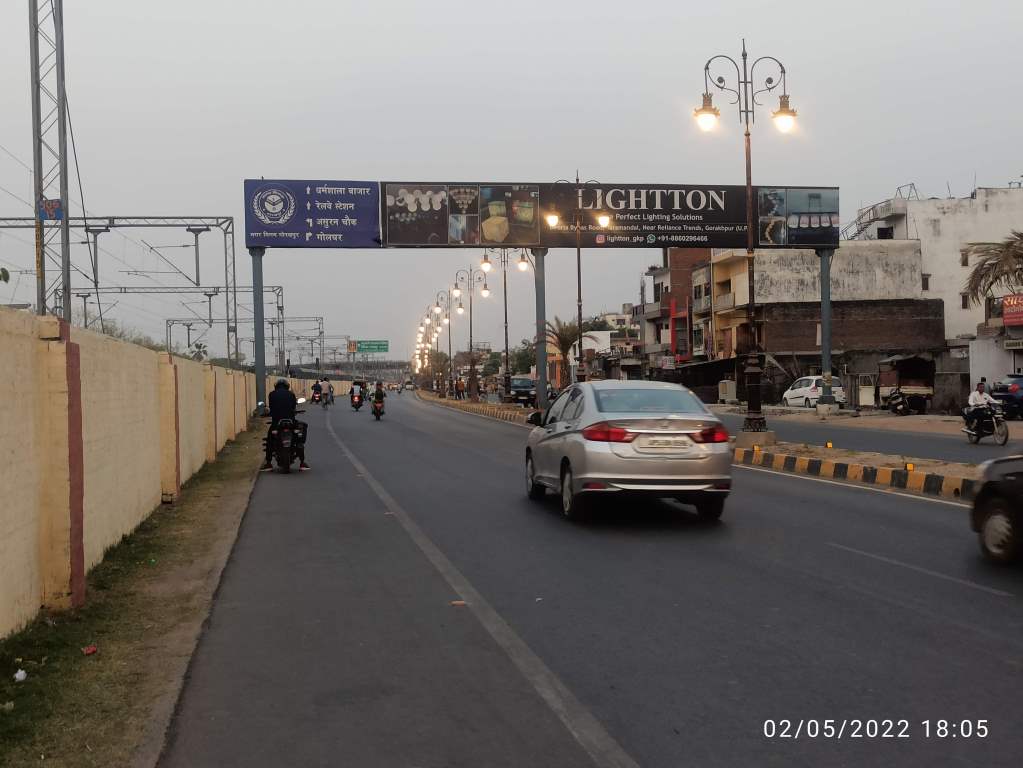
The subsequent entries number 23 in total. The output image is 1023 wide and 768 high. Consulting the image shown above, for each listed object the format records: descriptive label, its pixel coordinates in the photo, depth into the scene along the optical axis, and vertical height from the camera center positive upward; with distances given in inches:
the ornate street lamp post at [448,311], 2928.2 +185.7
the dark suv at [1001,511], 315.3 -48.5
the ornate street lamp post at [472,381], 2540.4 -29.8
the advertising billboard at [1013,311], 1466.5 +76.1
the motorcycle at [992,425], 874.1 -54.8
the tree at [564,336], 2137.1 +73.0
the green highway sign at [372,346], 4761.3 +123.7
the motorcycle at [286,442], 719.1 -50.0
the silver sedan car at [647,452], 412.5 -35.4
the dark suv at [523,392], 2178.9 -57.5
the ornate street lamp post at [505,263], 1654.8 +189.3
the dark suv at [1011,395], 1225.4 -40.2
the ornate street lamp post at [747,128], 871.8 +212.9
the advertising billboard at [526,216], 1483.8 +238.0
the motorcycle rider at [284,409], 717.3 -25.9
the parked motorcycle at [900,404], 1466.5 -59.6
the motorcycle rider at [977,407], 876.0 -39.0
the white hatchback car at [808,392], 1738.4 -47.6
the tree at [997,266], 1248.8 +122.9
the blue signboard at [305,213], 1480.1 +238.2
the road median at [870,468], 555.5 -67.6
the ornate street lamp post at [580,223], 1460.4 +223.7
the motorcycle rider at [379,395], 1665.8 -39.6
